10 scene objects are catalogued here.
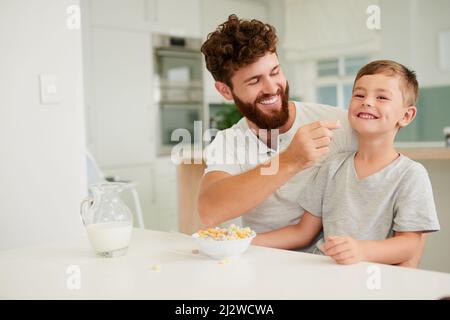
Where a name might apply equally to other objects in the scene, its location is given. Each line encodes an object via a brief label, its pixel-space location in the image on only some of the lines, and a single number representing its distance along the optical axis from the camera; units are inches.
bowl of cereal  45.1
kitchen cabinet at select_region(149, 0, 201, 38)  173.3
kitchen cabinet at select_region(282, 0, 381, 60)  194.7
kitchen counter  79.6
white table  36.6
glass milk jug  47.8
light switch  76.5
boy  50.9
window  207.8
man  58.6
